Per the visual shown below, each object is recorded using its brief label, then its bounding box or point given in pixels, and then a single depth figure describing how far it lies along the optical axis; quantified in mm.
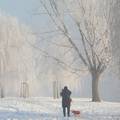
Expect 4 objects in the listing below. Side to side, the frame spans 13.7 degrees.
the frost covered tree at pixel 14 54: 54906
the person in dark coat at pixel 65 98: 27312
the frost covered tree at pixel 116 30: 25516
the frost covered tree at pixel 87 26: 41719
